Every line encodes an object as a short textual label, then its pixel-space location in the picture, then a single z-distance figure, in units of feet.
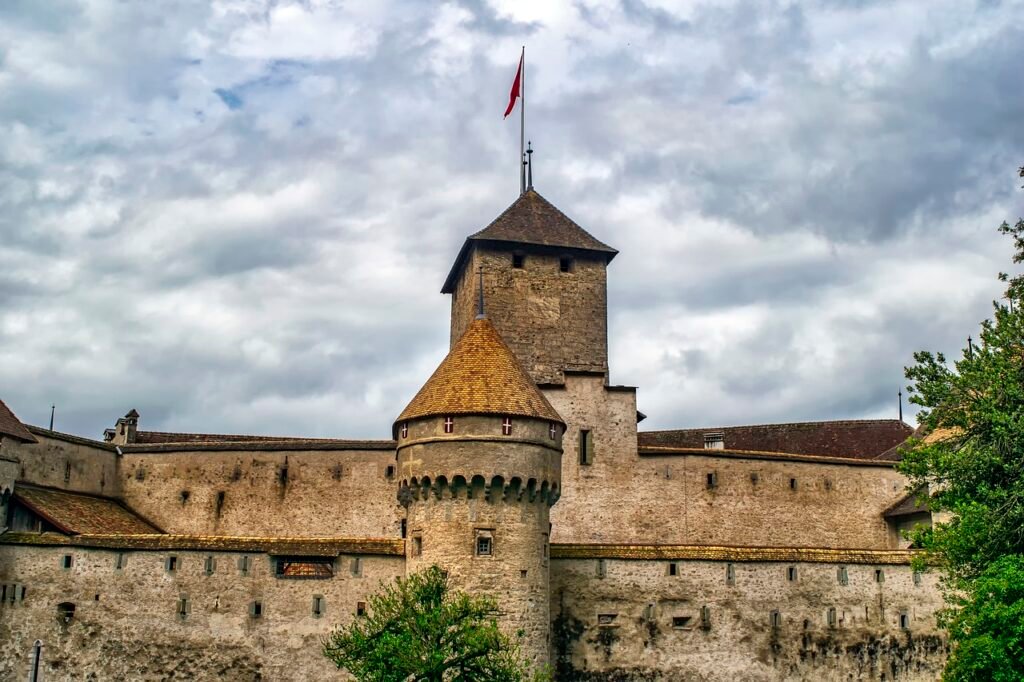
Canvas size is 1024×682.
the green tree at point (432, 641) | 95.71
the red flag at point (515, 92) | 169.58
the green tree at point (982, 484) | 96.48
